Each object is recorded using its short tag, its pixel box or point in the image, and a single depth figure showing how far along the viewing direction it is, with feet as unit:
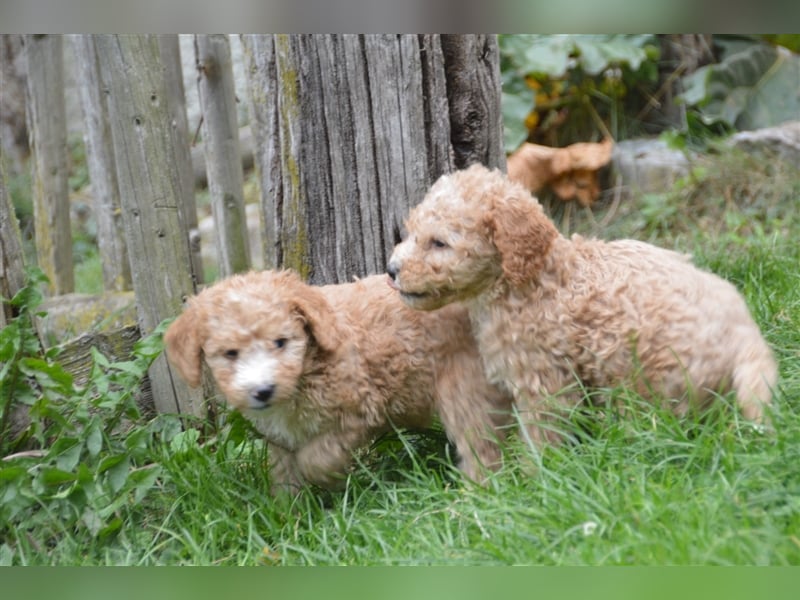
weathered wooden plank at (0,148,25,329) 14.64
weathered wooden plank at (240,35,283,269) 15.49
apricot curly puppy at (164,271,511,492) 12.50
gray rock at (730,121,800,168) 25.44
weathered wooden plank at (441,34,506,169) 14.93
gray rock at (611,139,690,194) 27.32
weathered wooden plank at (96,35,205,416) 15.42
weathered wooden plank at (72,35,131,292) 22.98
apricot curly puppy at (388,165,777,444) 12.28
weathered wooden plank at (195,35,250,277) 21.21
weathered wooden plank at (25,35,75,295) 25.41
